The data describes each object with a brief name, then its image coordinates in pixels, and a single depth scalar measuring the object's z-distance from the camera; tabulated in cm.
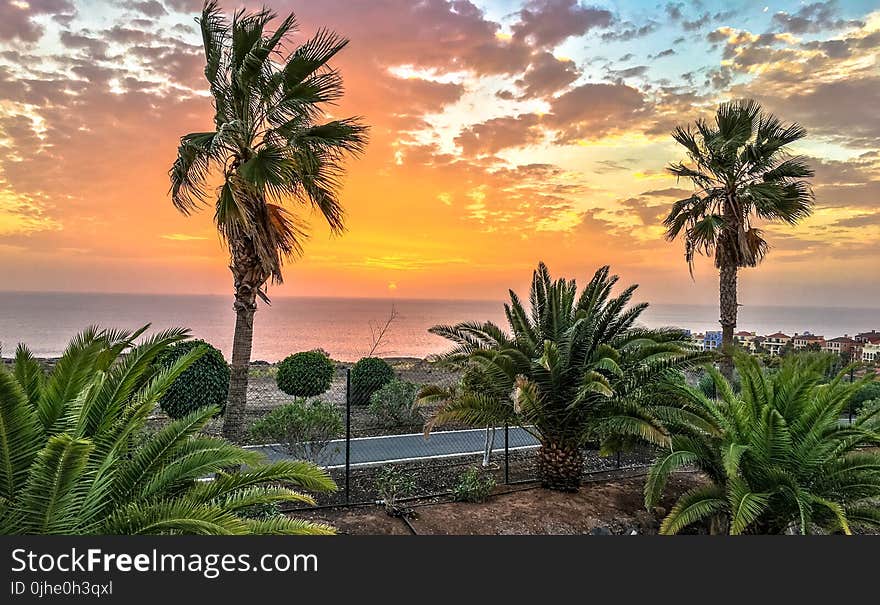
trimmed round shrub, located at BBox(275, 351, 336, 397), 1380
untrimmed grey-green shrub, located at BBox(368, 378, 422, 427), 1159
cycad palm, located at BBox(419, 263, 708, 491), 721
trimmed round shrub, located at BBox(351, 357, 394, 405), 1336
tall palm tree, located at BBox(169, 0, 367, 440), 759
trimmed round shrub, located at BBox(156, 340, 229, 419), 1066
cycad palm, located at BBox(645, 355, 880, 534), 565
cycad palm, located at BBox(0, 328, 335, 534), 298
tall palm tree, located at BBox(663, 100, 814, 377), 1211
